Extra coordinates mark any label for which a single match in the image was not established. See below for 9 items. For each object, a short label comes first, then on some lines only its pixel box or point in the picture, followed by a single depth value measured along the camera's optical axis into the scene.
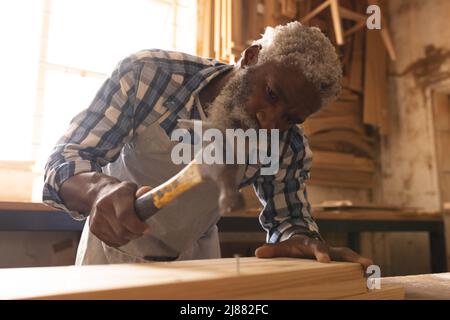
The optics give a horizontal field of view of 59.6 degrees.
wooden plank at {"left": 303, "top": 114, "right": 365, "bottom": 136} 4.48
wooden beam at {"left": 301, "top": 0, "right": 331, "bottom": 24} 4.12
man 1.27
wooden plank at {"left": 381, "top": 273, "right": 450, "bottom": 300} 1.13
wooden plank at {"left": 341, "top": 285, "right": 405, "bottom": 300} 1.01
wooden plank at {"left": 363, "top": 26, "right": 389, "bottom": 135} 4.86
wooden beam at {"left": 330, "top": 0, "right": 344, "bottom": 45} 3.84
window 3.32
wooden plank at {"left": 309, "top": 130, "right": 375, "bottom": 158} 4.59
